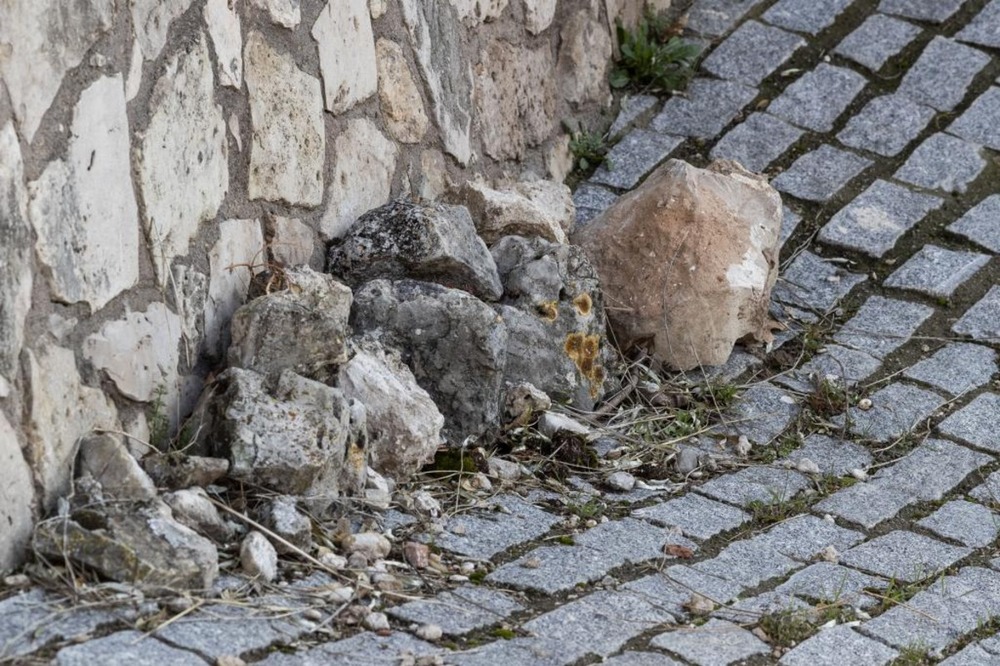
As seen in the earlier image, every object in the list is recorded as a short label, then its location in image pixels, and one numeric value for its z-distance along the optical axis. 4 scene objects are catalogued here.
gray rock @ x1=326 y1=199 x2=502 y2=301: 7.44
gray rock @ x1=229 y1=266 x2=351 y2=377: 6.51
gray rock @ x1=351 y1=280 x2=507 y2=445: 7.20
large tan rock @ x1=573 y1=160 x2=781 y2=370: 8.50
